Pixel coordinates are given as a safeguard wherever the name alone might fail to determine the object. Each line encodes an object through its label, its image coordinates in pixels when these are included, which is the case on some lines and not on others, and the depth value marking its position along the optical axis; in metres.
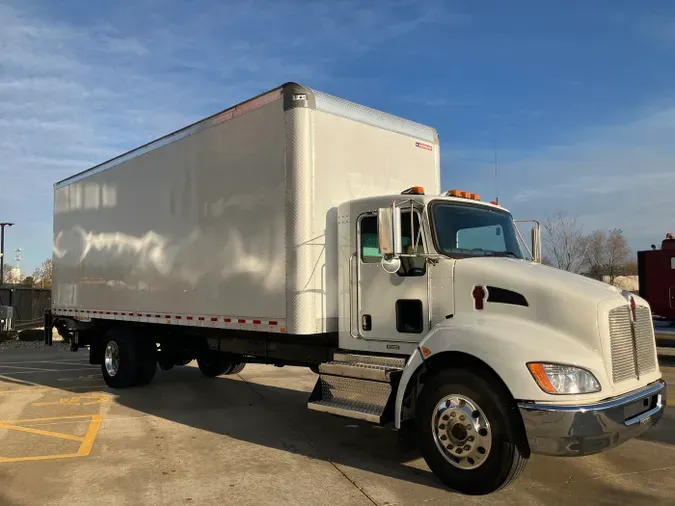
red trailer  13.41
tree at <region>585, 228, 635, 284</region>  28.73
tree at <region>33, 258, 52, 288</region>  44.43
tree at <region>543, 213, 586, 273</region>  24.62
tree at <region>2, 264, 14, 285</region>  68.44
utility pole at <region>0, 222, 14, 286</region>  35.44
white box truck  4.29
